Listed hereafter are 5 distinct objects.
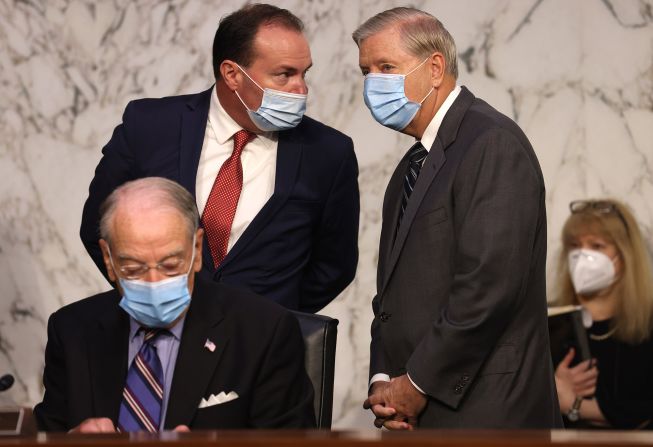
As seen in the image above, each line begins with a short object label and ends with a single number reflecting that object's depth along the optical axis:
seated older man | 6.07
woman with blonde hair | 9.03
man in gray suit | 6.17
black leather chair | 6.21
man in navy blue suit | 7.40
